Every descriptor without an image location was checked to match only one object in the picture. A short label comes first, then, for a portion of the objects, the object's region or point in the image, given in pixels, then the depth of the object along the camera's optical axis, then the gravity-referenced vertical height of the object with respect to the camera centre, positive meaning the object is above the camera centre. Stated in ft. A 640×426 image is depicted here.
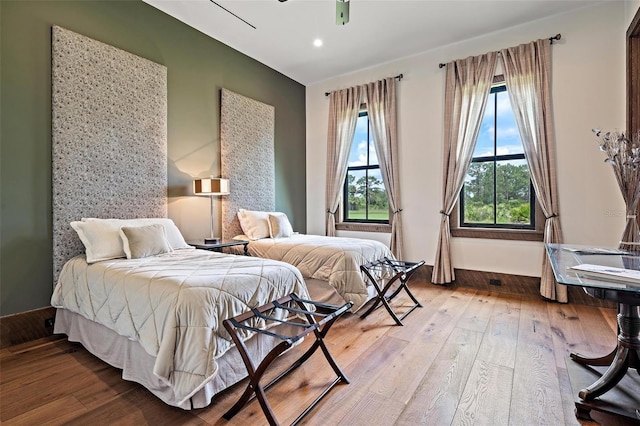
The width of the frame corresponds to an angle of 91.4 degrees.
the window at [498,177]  12.48 +1.42
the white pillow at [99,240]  8.14 -0.68
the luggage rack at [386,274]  9.77 -2.11
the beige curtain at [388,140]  14.89 +3.51
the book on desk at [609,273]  4.30 -0.92
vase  7.06 -0.56
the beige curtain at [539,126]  11.44 +3.21
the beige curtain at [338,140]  16.34 +3.92
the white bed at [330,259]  9.97 -1.59
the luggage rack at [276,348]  4.97 -2.35
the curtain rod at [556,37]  11.37 +6.37
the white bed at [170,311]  5.33 -1.92
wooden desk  5.12 -2.68
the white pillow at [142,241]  8.36 -0.75
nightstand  11.00 -1.12
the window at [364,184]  16.10 +1.53
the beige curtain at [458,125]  12.80 +3.67
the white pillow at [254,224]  13.21 -0.46
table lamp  11.54 +0.98
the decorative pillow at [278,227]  13.44 -0.60
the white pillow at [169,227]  9.50 -0.44
